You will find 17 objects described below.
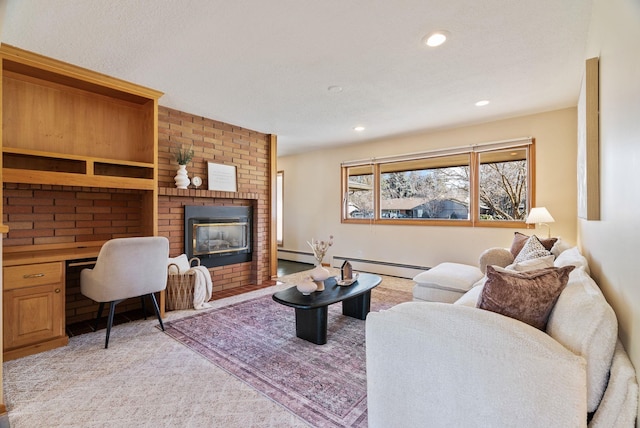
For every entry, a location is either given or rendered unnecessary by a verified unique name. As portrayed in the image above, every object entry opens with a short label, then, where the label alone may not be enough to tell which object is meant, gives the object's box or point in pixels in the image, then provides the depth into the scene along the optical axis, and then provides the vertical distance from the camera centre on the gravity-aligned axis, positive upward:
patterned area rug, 1.75 -1.12
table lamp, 3.36 -0.04
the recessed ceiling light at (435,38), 2.04 +1.25
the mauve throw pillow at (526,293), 1.23 -0.35
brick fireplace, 3.62 +0.53
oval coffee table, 2.36 -0.72
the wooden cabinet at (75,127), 2.49 +0.85
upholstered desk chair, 2.41 -0.50
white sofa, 0.92 -0.54
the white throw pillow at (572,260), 1.74 -0.31
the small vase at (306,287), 2.51 -0.64
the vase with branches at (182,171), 3.60 +0.52
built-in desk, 2.23 -0.69
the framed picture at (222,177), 4.04 +0.51
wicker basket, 3.29 -0.86
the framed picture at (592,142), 1.63 +0.40
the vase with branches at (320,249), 2.90 -0.36
